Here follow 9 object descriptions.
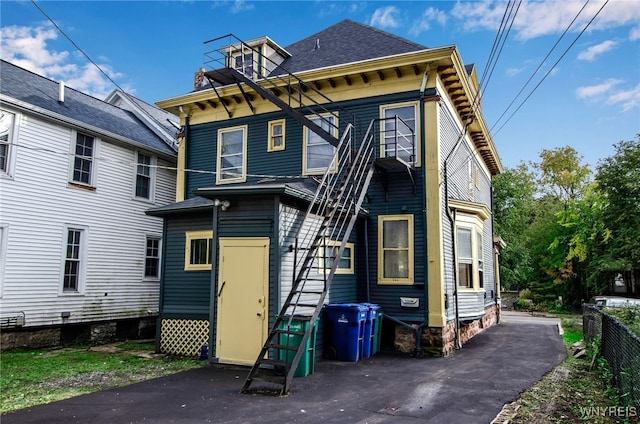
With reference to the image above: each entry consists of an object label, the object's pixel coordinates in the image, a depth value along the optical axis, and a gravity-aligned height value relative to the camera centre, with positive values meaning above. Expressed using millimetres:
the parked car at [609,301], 17692 -1004
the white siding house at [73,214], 12141 +1689
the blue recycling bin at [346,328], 9742 -1181
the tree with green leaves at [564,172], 39781 +9025
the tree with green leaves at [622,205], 23125 +3707
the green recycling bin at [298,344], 8219 -1291
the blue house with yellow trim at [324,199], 9195 +1678
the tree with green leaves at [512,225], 30047 +3468
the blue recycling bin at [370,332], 10242 -1322
